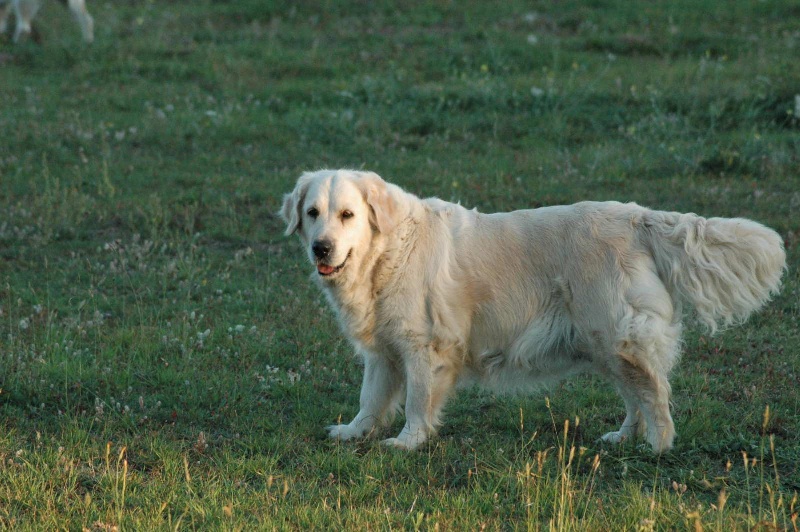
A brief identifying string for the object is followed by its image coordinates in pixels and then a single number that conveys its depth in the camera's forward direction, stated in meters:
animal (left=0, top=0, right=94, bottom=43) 29.86
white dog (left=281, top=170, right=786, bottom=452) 10.13
